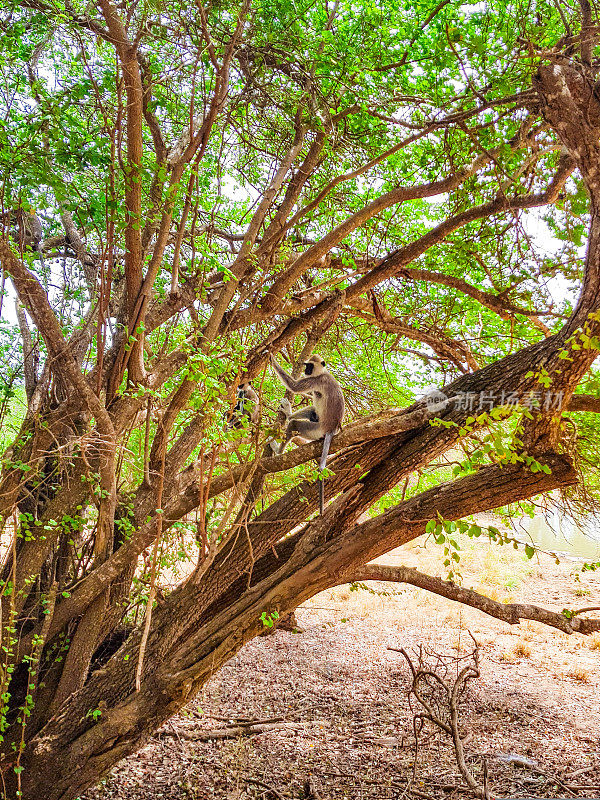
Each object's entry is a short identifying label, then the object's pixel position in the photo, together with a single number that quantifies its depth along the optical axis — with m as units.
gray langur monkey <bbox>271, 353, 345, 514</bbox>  6.11
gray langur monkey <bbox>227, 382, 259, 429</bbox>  5.82
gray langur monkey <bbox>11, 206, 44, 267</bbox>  5.10
